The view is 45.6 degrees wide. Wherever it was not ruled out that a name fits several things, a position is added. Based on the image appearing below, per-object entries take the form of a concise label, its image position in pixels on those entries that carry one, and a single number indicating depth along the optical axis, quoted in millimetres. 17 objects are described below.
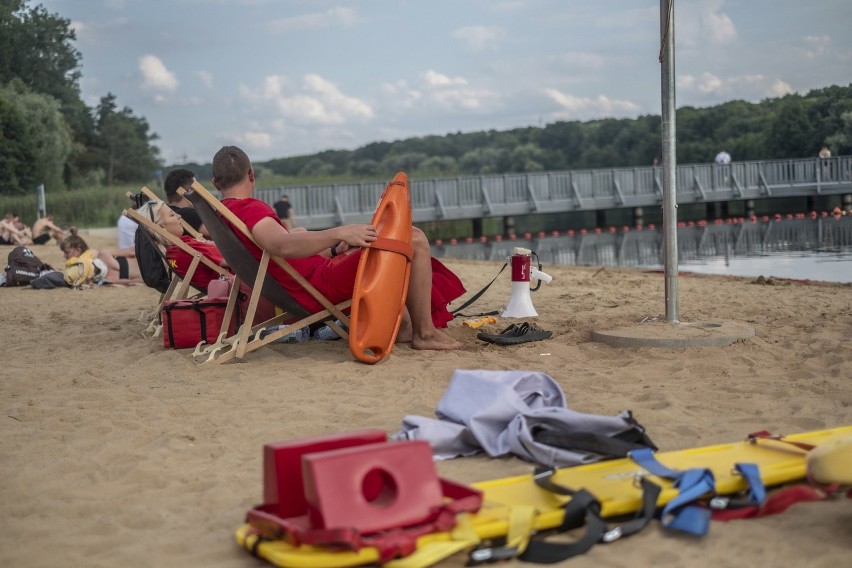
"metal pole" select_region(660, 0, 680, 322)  5711
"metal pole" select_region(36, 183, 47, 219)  24531
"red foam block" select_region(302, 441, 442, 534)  2461
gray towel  3385
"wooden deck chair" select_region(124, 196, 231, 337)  6375
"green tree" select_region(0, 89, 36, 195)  39438
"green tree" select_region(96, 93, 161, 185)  63281
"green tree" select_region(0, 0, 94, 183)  50938
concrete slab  5449
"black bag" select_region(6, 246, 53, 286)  12023
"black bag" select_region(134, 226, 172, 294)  7211
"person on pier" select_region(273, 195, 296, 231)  20016
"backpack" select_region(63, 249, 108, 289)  11438
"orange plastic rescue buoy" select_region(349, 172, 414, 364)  5262
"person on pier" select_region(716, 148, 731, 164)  34000
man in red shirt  5219
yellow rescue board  2451
